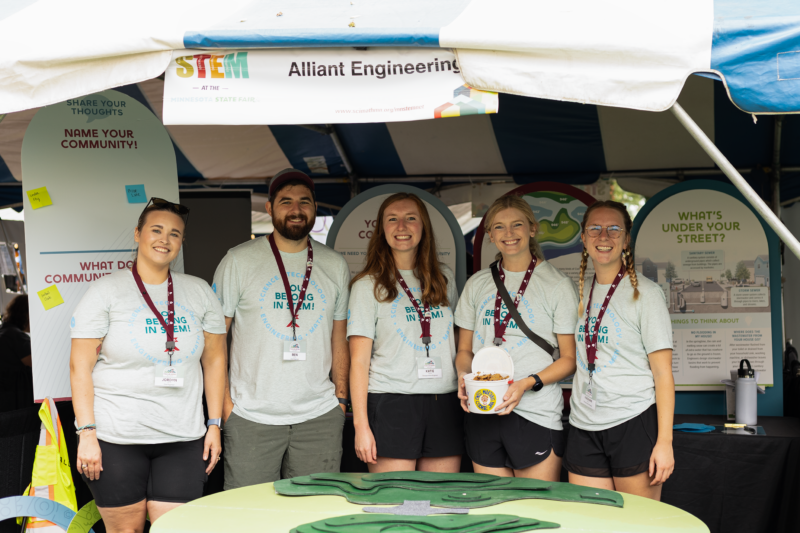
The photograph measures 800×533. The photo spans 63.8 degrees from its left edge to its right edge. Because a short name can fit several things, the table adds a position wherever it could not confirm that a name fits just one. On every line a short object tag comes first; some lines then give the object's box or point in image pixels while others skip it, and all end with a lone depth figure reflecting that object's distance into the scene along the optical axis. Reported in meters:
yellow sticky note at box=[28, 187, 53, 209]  2.82
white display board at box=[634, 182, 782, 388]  3.49
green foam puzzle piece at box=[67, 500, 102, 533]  2.49
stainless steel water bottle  3.11
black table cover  2.96
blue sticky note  2.98
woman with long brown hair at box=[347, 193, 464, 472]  2.57
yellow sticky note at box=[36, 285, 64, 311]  2.82
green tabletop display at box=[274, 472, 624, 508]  1.97
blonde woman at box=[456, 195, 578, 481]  2.45
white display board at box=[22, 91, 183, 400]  2.82
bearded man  2.54
